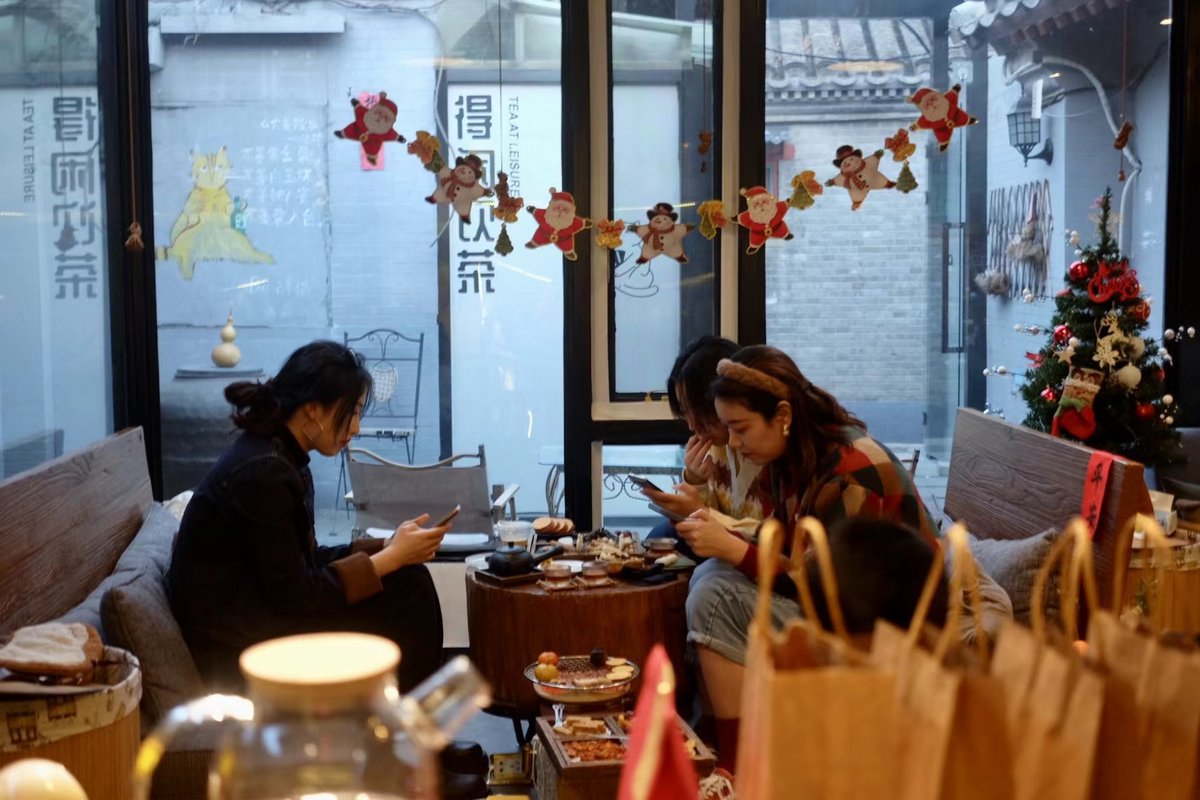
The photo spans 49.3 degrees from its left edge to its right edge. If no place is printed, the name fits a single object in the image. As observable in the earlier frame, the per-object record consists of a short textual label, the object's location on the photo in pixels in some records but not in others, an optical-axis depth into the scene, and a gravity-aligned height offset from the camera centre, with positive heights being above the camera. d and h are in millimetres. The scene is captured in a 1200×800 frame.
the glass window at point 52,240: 4121 +185
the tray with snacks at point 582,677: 3207 -975
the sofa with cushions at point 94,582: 3125 -753
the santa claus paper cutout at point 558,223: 5059 +258
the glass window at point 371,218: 5117 +291
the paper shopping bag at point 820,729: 997 -339
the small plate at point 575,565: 4000 -848
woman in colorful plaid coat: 3295 -506
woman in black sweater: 3412 -672
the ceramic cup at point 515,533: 4273 -797
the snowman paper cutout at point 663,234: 5066 +213
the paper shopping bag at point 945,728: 991 -339
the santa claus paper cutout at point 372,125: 4980 +633
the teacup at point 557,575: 3869 -845
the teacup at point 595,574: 3885 -848
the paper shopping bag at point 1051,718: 999 -334
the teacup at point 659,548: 4117 -822
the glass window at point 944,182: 5234 +415
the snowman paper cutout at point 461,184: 5008 +407
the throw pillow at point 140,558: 3303 -756
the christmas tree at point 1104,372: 4387 -294
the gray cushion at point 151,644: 3191 -866
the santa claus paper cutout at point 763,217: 5094 +276
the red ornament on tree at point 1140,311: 4461 -90
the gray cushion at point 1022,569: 3576 -788
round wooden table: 3787 -984
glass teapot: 1019 -339
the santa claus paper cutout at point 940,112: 5070 +673
